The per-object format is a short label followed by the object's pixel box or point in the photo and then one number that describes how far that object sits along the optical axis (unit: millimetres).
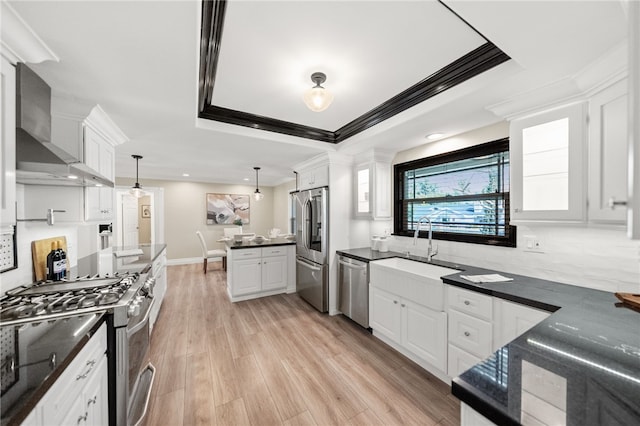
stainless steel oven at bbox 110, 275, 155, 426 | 1374
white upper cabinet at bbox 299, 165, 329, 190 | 3500
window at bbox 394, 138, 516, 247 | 2297
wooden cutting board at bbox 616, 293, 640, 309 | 1276
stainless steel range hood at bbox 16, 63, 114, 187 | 1300
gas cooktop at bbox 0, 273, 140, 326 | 1225
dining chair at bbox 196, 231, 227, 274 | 5574
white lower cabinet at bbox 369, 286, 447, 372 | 2040
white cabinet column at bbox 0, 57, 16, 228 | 1127
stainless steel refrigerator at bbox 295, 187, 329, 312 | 3412
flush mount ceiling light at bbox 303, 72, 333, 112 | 1775
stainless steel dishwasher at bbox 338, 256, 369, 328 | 2873
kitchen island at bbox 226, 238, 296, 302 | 3869
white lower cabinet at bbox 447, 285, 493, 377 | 1729
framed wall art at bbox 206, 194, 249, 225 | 6941
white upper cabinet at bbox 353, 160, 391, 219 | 3234
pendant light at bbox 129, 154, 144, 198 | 4468
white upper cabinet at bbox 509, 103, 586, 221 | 1550
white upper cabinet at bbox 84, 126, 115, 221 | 2086
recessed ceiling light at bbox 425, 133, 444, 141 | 2584
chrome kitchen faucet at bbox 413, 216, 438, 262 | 2674
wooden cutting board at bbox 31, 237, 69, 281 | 1818
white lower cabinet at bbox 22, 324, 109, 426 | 821
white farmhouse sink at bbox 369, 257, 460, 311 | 2078
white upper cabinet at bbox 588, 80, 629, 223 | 1280
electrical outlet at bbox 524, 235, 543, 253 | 1995
